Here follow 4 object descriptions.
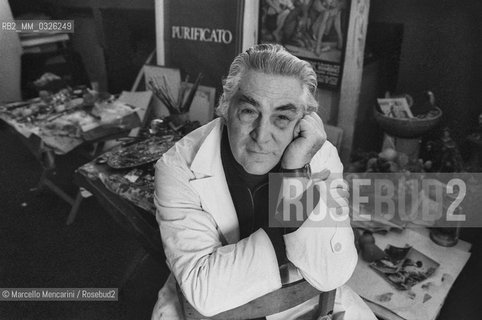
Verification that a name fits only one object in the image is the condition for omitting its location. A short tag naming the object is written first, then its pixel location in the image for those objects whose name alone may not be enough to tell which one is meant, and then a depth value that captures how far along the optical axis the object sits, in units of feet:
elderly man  3.60
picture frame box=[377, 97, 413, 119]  7.16
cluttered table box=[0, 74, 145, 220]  8.97
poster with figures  7.55
